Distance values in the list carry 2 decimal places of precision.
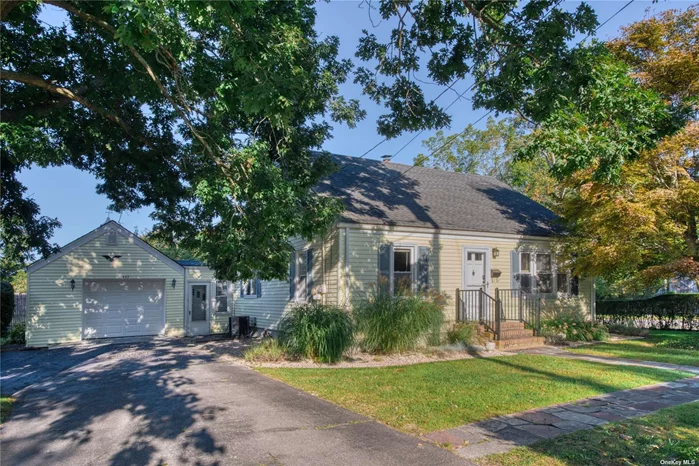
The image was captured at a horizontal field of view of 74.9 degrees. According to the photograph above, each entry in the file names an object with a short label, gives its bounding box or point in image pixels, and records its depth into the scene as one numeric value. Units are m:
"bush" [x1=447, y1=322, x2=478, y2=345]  11.55
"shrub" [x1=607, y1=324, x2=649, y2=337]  15.22
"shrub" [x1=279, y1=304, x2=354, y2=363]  10.02
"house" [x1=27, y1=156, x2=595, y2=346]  12.58
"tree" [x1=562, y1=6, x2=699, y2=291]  12.06
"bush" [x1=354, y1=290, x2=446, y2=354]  10.70
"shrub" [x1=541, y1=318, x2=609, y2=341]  13.63
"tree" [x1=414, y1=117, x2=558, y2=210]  29.42
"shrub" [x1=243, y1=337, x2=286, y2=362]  10.42
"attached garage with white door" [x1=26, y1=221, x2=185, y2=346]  14.82
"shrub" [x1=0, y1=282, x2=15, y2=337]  15.62
